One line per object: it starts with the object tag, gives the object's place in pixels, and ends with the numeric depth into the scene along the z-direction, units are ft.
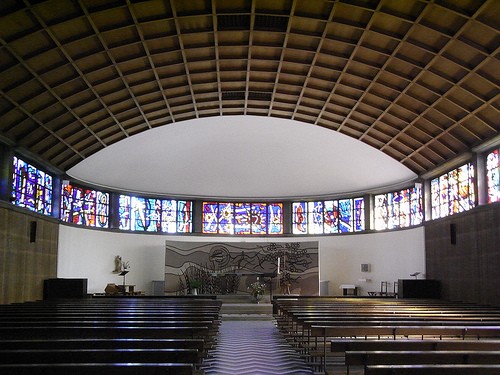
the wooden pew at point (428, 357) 19.31
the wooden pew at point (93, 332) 26.05
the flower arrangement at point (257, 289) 80.43
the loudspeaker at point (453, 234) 64.85
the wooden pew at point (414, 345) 22.53
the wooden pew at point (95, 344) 21.30
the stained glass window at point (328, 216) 97.04
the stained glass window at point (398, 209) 83.59
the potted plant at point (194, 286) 88.28
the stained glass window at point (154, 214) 94.53
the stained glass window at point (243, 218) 101.55
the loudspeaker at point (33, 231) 63.93
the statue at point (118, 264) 89.07
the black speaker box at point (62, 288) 67.31
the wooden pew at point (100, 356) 19.02
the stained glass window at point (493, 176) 56.85
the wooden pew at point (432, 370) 16.20
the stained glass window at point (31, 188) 62.69
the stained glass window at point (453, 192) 63.26
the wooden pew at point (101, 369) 16.29
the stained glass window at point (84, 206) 81.87
